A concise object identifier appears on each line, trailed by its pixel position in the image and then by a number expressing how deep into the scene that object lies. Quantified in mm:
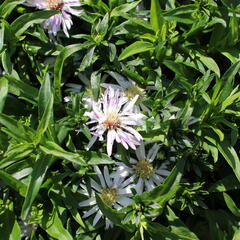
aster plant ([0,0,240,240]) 341
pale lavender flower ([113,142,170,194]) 368
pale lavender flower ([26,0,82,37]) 371
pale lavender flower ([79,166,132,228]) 356
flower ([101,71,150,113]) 370
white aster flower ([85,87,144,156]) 339
